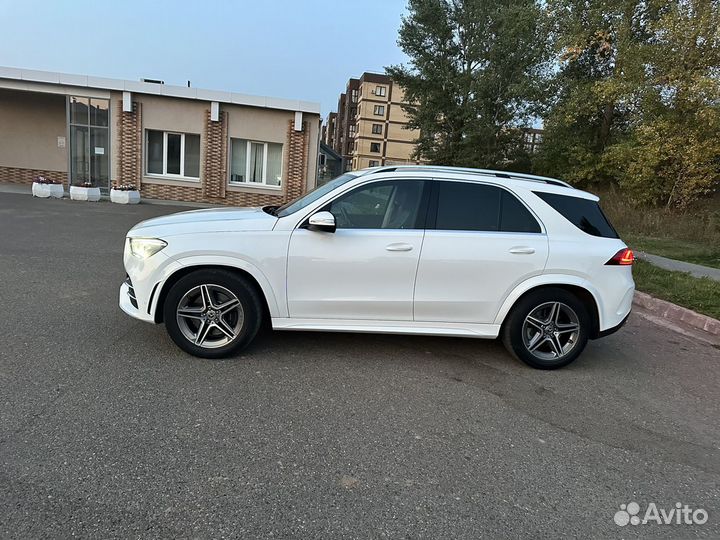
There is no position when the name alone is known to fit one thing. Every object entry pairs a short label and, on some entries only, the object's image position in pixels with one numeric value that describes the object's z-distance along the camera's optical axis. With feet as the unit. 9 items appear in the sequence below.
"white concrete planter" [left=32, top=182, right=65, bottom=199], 54.49
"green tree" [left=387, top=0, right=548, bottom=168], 82.94
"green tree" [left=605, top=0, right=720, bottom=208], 48.44
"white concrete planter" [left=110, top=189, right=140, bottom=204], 54.80
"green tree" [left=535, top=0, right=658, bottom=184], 57.67
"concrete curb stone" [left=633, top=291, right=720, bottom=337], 20.38
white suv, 13.53
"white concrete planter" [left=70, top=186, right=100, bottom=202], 55.21
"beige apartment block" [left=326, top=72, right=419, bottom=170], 244.83
